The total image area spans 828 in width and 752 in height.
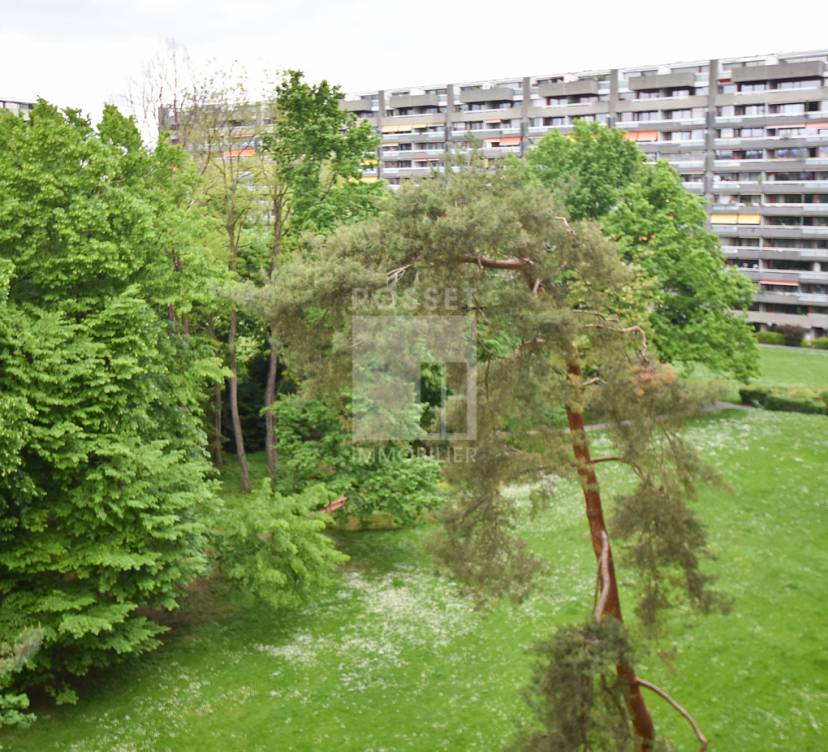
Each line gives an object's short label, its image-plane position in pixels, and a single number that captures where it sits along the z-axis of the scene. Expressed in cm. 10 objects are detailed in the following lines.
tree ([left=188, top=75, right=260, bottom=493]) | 3428
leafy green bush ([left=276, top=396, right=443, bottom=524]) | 2848
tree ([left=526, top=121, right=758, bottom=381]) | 4256
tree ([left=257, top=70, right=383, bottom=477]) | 3186
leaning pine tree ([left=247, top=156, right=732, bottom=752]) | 1397
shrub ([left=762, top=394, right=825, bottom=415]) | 4362
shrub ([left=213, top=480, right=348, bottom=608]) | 2275
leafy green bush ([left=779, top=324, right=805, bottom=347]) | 7119
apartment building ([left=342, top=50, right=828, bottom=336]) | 7481
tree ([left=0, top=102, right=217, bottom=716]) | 1908
